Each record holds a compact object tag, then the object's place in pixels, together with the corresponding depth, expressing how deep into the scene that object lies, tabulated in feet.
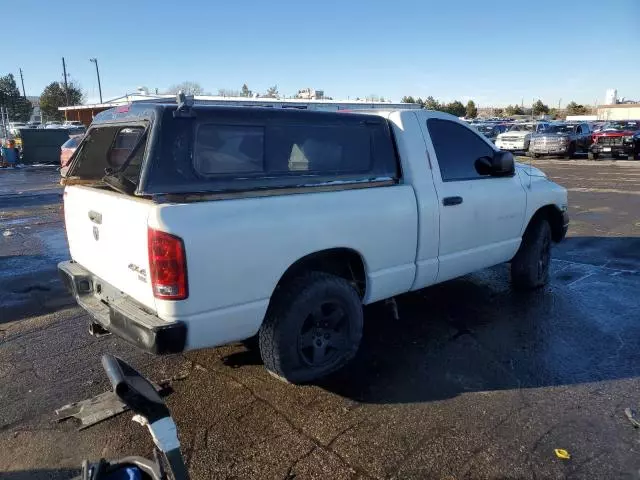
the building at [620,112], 199.62
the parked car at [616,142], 81.00
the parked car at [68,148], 57.36
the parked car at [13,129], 115.55
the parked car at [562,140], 86.43
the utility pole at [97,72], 204.23
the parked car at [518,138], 92.48
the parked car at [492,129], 108.27
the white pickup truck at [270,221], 9.95
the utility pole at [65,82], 181.41
